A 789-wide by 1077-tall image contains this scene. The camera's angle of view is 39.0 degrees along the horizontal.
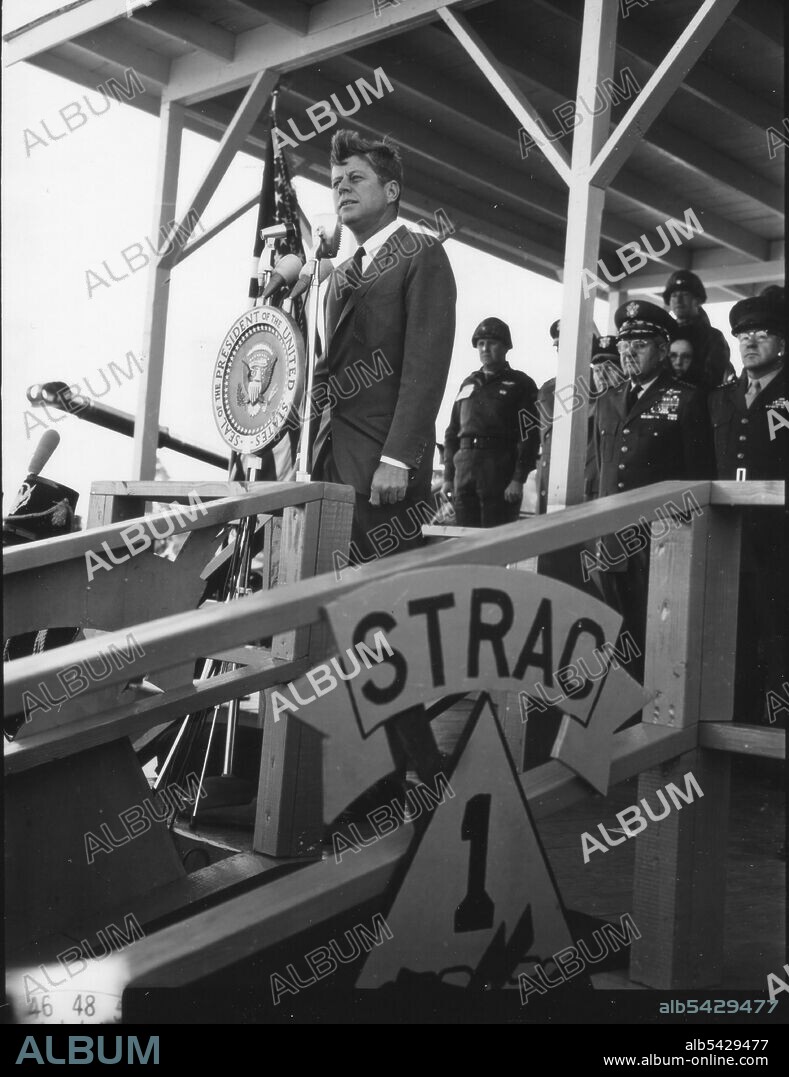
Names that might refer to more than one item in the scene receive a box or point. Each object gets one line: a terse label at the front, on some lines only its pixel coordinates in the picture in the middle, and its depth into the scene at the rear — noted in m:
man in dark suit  2.80
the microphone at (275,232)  3.81
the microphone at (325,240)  3.20
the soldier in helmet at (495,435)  6.60
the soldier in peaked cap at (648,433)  4.64
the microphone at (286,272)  3.56
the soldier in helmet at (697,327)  5.70
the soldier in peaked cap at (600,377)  5.46
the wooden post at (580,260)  4.28
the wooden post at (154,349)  6.18
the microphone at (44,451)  4.05
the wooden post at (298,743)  2.73
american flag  5.18
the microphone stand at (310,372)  3.07
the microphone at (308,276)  3.13
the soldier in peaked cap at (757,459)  4.14
